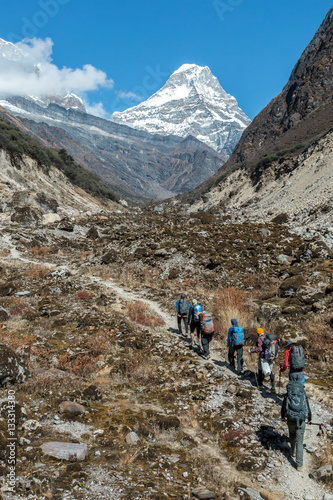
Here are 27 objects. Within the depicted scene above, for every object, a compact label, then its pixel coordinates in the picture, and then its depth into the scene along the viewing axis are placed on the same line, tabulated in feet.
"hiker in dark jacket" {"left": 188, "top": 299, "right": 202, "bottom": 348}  34.45
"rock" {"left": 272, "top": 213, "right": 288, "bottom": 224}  109.40
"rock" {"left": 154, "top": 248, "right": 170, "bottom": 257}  73.15
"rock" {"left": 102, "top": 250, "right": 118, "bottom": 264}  77.97
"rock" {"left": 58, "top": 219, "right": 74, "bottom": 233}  107.65
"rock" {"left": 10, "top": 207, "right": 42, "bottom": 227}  108.58
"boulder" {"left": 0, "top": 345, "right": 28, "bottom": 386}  20.18
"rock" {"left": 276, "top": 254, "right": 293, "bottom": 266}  61.93
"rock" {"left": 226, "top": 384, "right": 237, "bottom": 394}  24.79
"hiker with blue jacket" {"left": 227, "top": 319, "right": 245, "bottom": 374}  28.45
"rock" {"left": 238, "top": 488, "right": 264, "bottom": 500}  14.46
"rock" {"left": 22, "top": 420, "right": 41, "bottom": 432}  16.84
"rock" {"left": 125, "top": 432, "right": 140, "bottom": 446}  17.47
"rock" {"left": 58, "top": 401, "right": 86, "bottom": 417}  19.35
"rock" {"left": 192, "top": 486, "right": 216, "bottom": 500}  13.86
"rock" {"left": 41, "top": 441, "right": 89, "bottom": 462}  15.26
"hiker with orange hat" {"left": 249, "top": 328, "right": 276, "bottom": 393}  24.62
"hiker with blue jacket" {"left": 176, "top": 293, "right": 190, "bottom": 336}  38.60
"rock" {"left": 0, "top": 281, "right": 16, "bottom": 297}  49.44
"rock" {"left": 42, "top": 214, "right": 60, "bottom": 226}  117.58
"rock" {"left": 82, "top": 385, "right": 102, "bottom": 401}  22.38
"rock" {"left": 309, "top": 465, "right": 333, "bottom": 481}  15.98
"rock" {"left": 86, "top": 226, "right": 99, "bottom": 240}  110.18
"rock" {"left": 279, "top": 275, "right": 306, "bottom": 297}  44.41
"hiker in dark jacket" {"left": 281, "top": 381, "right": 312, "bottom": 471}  17.11
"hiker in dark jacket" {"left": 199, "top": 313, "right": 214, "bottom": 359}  32.07
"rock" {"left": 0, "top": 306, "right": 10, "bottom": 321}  36.95
